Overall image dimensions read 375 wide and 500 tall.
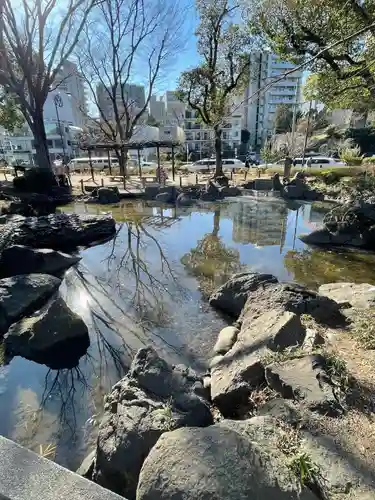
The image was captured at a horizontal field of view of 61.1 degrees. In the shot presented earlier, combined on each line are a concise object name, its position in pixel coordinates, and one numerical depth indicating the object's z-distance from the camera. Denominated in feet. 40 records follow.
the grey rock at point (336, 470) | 5.64
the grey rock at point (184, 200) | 48.62
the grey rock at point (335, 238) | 28.40
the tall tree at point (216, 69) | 55.88
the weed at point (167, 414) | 7.50
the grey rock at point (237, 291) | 16.78
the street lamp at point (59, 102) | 129.45
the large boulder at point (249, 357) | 9.83
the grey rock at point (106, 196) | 50.24
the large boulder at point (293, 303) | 13.47
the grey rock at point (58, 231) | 27.63
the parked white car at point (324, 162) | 83.63
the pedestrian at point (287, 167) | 62.77
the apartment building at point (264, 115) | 183.52
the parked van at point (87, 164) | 99.85
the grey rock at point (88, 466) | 8.03
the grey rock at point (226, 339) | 13.48
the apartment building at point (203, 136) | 164.03
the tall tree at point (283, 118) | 145.32
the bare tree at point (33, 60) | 46.96
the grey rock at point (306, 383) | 7.52
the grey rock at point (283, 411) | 7.30
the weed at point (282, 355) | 9.71
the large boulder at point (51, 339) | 13.76
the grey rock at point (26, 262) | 22.27
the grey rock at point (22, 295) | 15.84
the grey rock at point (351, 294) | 14.70
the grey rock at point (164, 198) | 51.37
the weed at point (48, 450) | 9.36
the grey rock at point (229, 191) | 53.01
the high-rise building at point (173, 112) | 184.85
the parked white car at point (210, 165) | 92.79
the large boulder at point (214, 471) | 4.91
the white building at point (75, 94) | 94.26
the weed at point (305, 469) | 5.54
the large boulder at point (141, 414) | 7.04
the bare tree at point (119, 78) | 65.72
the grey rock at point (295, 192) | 49.98
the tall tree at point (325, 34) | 33.47
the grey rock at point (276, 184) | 54.81
